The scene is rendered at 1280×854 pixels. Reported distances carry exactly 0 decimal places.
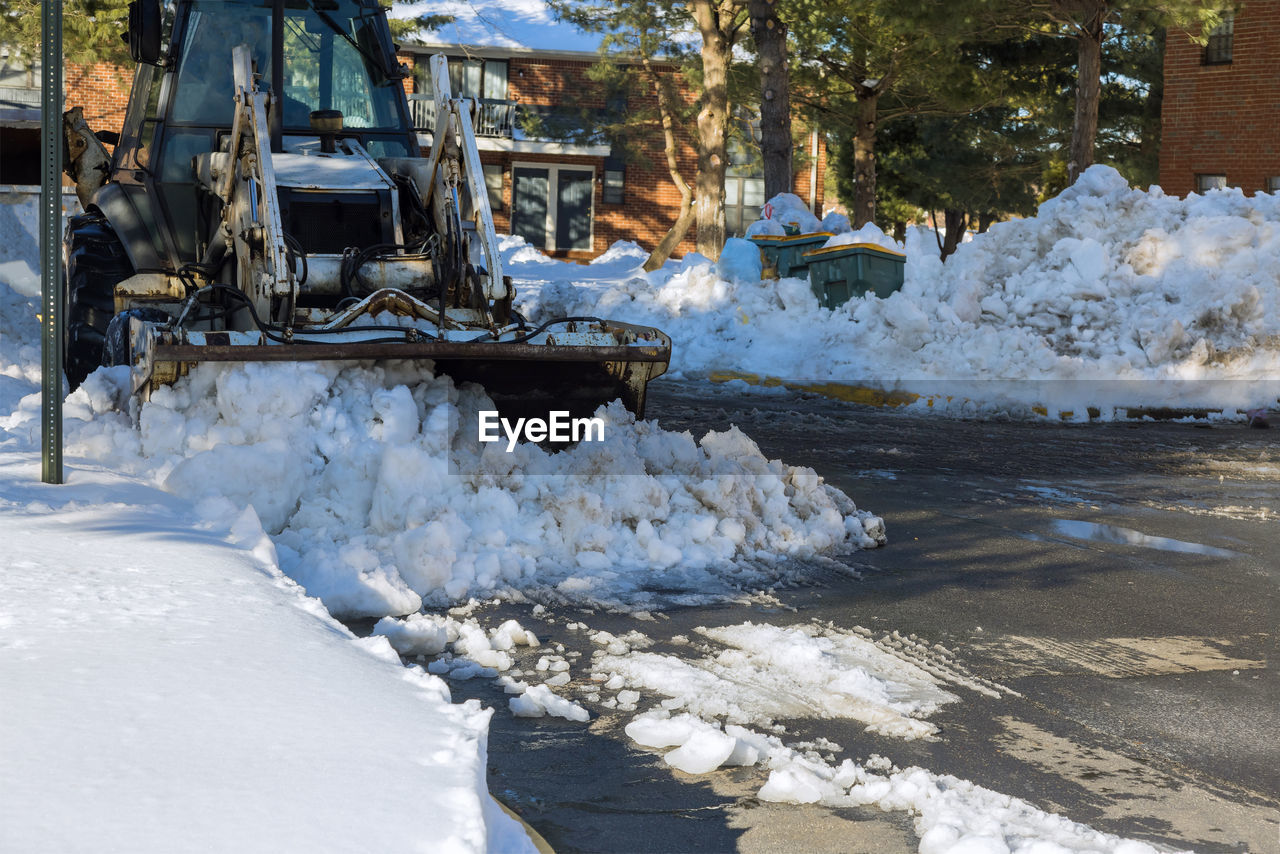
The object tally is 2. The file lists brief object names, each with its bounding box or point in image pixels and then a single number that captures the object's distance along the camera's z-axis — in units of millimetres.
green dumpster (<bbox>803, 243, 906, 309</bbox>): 16453
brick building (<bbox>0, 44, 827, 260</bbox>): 37281
